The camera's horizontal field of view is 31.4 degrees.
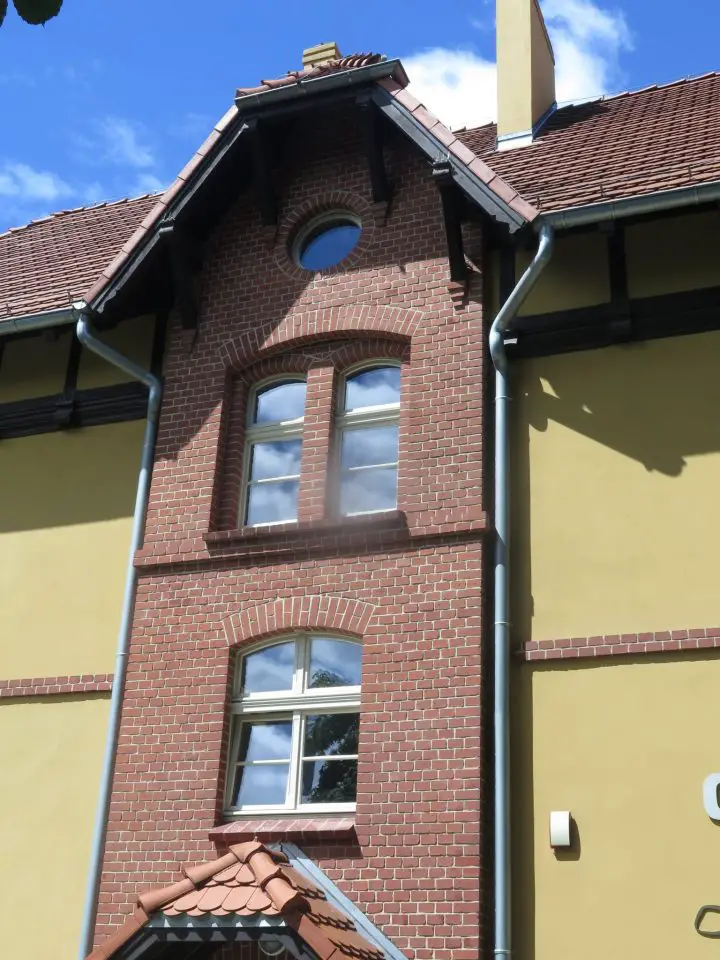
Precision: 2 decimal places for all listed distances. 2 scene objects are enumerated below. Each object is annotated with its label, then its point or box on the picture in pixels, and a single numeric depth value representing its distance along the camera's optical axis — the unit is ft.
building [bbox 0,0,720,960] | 28.53
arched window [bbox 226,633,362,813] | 31.32
